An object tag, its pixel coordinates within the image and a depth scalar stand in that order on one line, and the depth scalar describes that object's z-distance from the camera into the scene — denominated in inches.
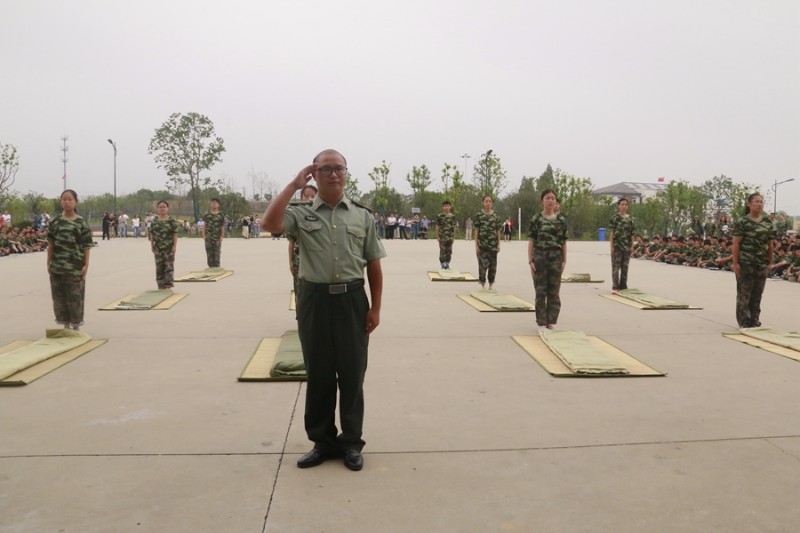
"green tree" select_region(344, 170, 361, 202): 2316.7
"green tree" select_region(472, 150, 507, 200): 2164.1
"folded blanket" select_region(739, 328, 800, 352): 282.8
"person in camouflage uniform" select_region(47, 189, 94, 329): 296.5
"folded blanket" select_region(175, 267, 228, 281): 561.3
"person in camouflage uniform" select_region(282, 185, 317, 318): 299.0
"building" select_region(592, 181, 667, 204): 4131.4
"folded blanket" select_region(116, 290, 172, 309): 398.3
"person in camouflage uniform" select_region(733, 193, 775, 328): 319.0
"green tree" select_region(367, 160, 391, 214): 2149.4
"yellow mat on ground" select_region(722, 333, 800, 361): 269.9
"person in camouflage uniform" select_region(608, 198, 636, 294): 461.1
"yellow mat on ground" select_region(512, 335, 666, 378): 236.5
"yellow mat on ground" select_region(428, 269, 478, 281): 576.1
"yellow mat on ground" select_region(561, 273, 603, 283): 573.4
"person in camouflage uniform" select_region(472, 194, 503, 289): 479.2
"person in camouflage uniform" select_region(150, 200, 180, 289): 477.4
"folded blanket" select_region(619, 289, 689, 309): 410.0
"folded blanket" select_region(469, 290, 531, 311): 398.3
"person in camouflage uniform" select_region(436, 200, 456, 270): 633.6
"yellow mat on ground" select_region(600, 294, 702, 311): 409.1
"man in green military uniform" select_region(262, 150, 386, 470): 146.8
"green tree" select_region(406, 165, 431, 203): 2237.9
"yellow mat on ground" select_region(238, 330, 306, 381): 225.1
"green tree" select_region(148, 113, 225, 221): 1823.3
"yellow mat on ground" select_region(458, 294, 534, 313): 394.6
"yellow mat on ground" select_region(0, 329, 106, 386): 223.8
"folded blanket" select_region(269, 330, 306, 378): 227.1
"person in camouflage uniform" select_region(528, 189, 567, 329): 317.7
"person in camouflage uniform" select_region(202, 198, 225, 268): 599.8
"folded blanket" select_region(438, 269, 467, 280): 583.7
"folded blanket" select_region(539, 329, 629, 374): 237.0
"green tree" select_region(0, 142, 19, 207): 1646.2
